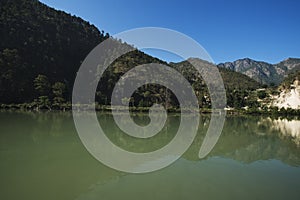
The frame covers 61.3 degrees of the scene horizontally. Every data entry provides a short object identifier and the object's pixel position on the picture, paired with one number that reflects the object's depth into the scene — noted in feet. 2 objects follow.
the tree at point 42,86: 143.84
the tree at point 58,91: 135.11
